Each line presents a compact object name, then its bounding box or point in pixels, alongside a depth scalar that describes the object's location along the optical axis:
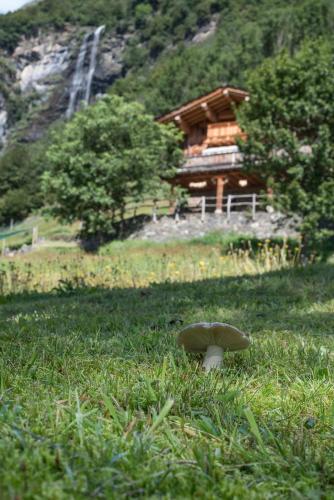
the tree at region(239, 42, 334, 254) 14.63
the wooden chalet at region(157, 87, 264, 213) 26.44
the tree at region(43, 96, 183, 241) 25.67
